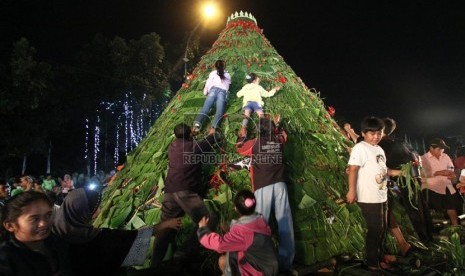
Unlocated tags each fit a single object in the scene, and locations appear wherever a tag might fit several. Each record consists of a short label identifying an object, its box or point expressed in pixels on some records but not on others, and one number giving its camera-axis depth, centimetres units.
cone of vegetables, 432
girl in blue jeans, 550
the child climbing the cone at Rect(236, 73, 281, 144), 550
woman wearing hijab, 217
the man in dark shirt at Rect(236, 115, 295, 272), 364
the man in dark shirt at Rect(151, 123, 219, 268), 387
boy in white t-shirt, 353
